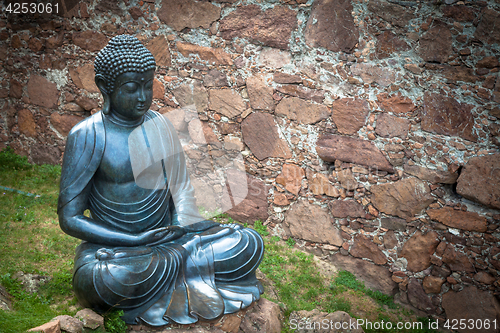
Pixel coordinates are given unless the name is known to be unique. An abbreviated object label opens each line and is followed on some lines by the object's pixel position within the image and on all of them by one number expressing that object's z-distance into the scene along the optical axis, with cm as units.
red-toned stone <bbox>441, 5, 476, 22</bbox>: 365
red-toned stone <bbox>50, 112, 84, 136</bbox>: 572
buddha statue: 272
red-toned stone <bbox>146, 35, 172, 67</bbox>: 500
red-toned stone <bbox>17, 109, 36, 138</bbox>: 593
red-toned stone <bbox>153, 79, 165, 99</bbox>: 515
